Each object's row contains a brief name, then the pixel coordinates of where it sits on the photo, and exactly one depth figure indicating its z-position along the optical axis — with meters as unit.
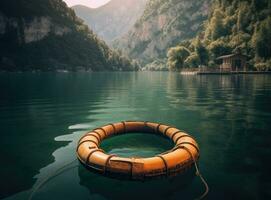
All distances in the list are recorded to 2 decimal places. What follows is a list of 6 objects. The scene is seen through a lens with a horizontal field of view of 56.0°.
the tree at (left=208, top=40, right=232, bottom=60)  111.69
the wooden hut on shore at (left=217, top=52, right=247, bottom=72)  97.43
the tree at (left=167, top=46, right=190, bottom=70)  113.00
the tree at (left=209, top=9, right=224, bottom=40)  140.23
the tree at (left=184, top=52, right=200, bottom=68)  105.25
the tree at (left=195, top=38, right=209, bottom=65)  105.62
